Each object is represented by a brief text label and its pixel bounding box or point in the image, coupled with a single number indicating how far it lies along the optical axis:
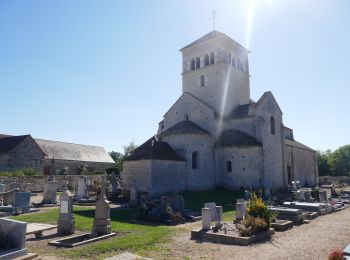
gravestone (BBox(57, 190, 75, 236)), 10.73
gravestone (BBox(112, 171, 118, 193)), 21.52
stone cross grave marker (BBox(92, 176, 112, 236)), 10.45
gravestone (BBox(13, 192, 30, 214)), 15.41
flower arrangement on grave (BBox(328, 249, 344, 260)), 5.20
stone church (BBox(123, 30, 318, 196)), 23.09
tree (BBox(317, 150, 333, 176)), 67.69
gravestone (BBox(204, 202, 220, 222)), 11.70
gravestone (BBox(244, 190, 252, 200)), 20.00
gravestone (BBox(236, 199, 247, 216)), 13.09
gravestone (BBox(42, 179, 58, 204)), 19.31
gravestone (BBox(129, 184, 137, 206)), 18.48
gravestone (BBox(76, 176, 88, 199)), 21.16
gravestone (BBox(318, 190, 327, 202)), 19.92
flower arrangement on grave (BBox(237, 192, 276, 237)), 9.98
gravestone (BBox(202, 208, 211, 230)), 10.74
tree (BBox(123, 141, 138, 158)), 61.28
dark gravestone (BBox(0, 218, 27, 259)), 6.76
